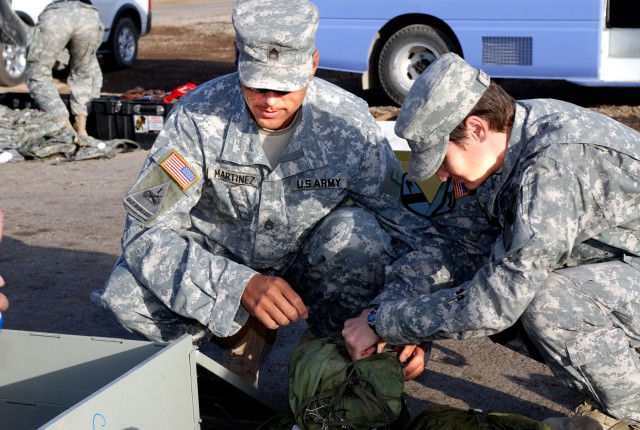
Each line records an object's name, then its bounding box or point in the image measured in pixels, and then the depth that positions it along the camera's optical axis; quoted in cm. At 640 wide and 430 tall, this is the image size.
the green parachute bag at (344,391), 250
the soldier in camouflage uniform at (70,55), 811
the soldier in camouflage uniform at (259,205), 289
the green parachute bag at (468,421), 252
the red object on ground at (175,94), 769
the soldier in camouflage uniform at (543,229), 237
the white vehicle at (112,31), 1080
